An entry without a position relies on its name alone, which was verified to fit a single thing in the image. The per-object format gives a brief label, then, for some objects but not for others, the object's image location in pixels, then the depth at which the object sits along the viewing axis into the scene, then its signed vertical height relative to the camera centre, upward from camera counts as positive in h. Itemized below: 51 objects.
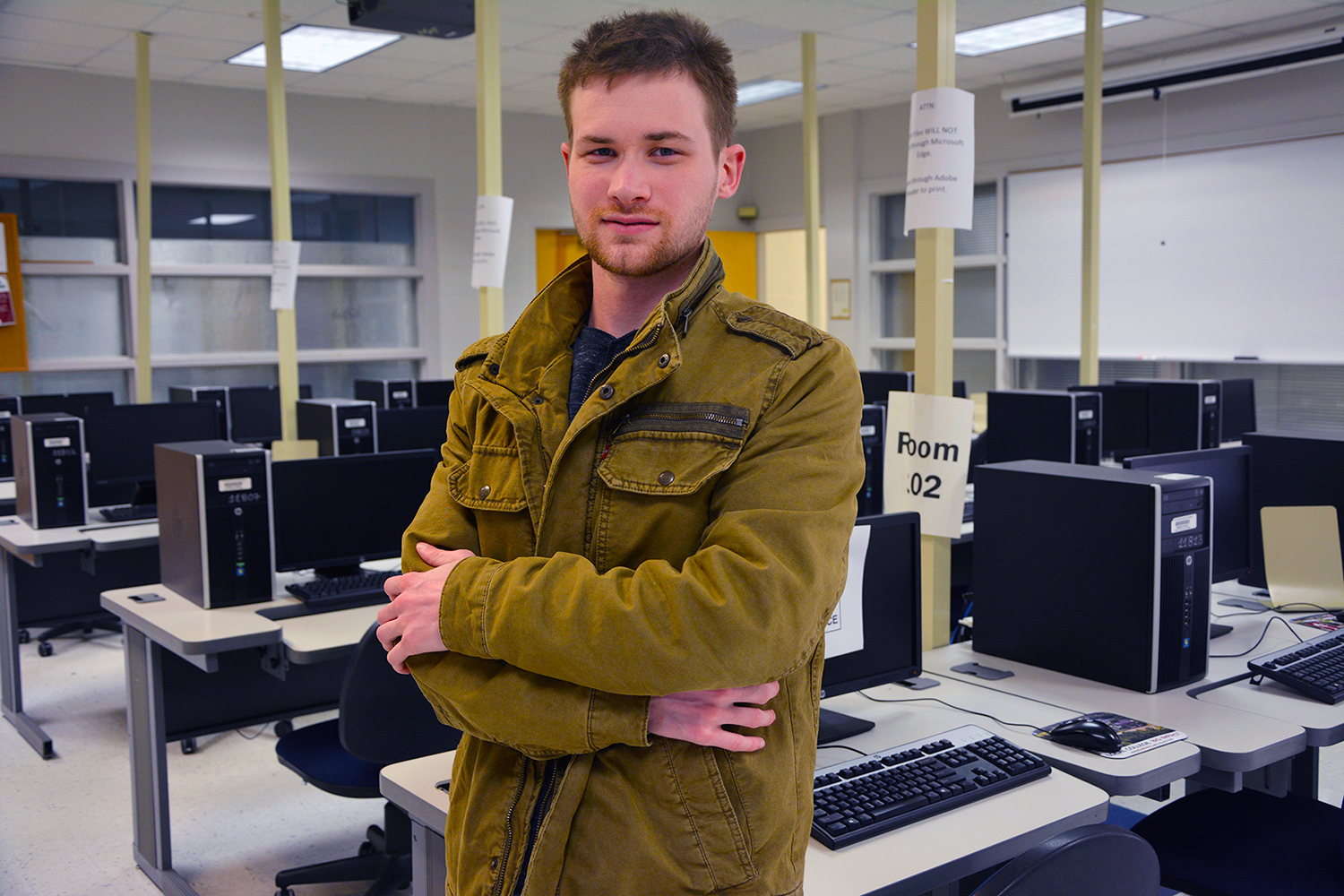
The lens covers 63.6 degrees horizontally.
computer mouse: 1.92 -0.66
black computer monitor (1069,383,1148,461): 5.49 -0.26
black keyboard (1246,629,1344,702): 2.21 -0.64
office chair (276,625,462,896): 2.51 -0.92
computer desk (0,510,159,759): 3.91 -0.59
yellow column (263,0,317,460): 5.21 +1.21
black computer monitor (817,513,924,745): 2.15 -0.50
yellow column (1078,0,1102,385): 4.56 +0.86
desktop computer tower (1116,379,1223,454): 5.36 -0.24
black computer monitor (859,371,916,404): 5.88 -0.06
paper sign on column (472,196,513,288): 3.76 +0.49
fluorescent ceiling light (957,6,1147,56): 6.23 +2.05
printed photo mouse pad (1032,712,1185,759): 1.92 -0.67
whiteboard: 6.62 +0.74
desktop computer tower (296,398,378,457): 5.14 -0.22
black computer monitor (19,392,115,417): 6.01 -0.10
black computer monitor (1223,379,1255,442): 6.00 -0.24
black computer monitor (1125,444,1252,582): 2.85 -0.37
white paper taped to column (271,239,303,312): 5.25 +0.54
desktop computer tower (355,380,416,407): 6.80 -0.08
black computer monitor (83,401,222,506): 4.47 -0.25
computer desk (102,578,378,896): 2.75 -0.69
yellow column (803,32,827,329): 6.27 +1.23
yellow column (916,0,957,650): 2.43 +0.24
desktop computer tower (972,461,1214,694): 2.22 -0.43
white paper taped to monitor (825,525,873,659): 2.10 -0.47
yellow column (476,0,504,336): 3.72 +0.96
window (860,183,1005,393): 8.62 +0.67
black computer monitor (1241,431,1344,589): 2.93 -0.29
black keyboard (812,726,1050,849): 1.66 -0.67
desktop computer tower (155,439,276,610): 3.02 -0.40
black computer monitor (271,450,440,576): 3.21 -0.38
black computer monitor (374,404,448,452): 5.31 -0.24
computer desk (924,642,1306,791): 1.93 -0.68
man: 1.05 -0.19
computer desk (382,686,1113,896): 1.53 -0.70
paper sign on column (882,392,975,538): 2.37 -0.19
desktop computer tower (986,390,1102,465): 4.60 -0.24
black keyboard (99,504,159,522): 4.43 -0.53
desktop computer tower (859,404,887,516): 4.79 -0.35
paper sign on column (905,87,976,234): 2.41 +0.48
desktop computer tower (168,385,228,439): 6.25 -0.07
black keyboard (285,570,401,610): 3.09 -0.61
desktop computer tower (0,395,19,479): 5.62 -0.35
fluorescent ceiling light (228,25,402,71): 6.46 +2.09
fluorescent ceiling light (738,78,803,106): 8.09 +2.19
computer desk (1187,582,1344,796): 2.09 -0.68
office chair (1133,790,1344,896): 2.04 -0.96
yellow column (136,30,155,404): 6.28 +0.97
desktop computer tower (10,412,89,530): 4.17 -0.32
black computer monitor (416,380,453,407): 6.95 -0.08
